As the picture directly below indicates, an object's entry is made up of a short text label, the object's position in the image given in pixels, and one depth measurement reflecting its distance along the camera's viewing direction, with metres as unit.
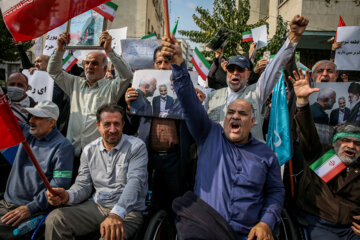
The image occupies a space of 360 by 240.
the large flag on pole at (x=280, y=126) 2.81
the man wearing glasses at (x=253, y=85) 2.87
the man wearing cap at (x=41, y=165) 2.64
